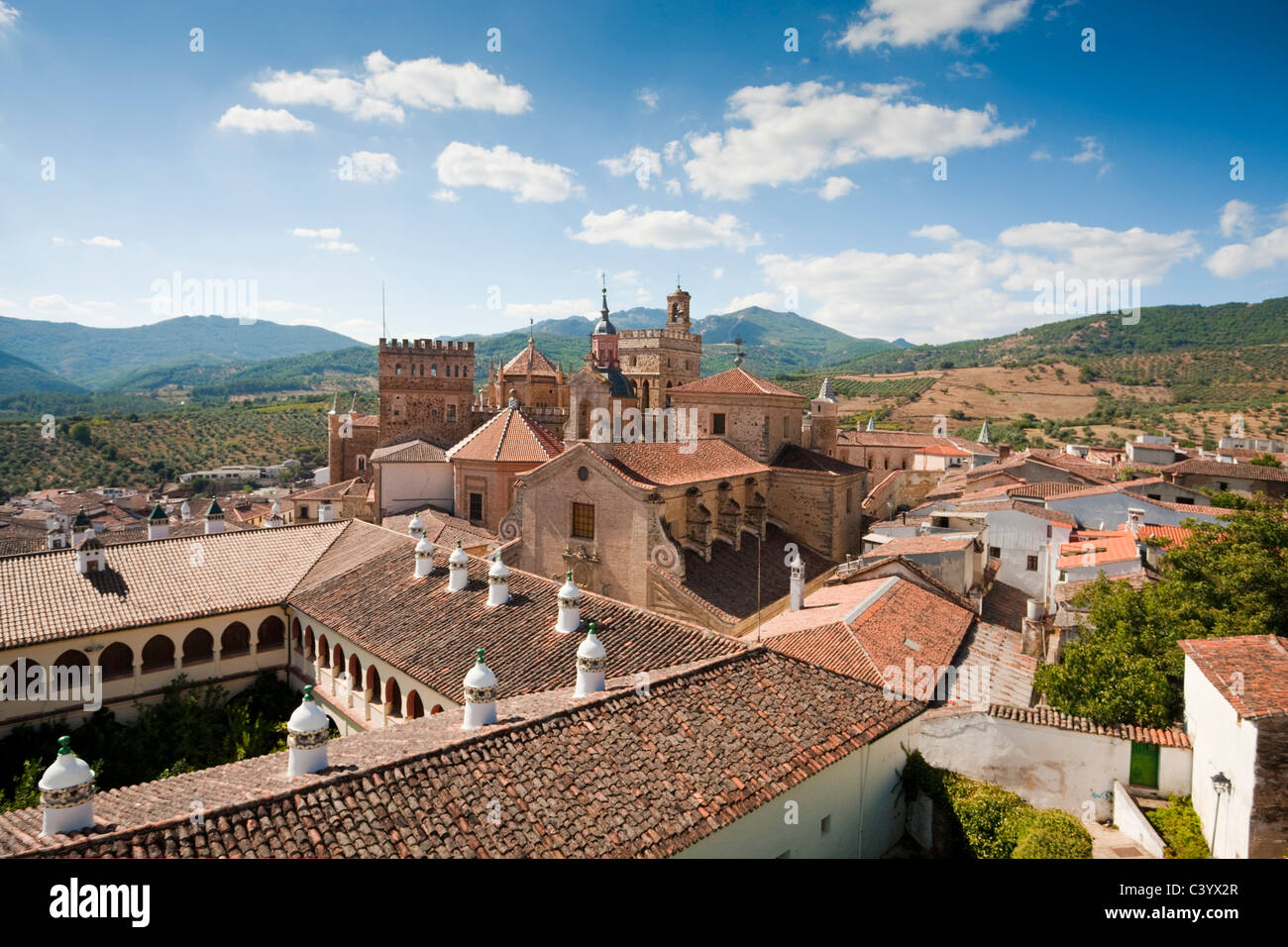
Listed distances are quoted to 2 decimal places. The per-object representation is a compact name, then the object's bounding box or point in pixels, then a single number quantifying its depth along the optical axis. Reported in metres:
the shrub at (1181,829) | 12.48
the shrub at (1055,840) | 11.14
